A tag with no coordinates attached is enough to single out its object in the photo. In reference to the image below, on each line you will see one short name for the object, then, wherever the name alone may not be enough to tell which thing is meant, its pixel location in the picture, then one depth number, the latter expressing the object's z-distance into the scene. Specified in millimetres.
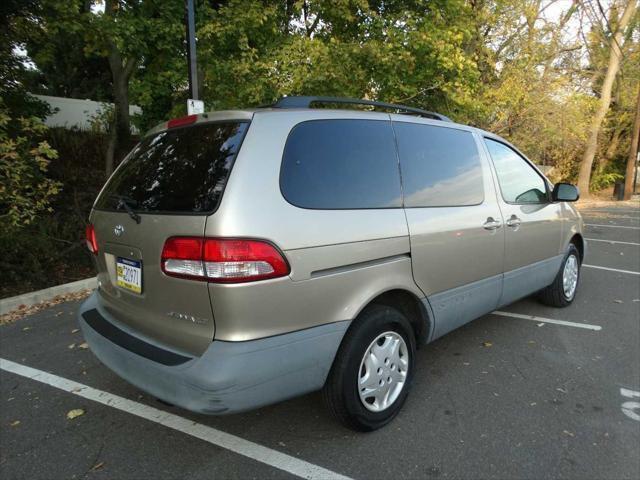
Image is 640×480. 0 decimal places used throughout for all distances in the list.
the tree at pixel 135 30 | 6816
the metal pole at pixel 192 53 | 6156
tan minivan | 2027
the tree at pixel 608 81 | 18547
